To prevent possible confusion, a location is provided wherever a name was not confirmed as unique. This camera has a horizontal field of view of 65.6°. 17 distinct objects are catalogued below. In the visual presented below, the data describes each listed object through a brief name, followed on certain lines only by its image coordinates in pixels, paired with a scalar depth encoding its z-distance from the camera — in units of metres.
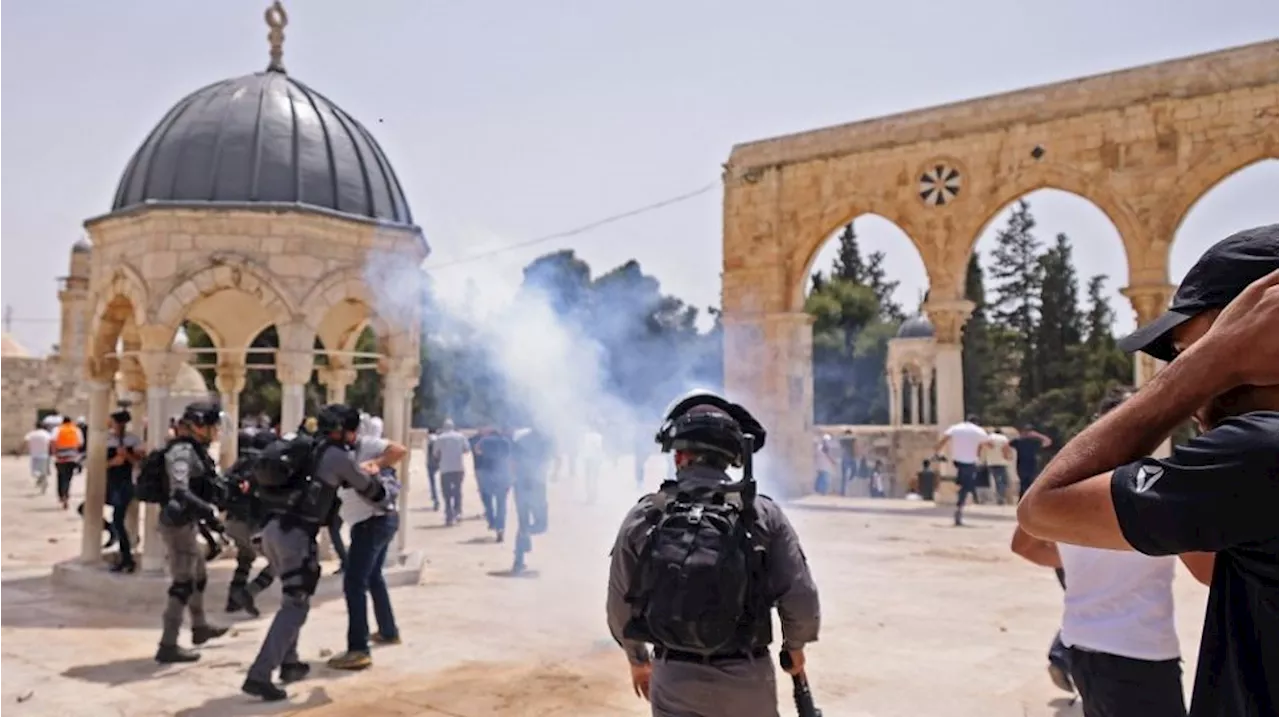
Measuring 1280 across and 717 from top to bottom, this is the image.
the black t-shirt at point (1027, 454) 15.18
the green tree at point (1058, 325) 41.47
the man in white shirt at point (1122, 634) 3.02
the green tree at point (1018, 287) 47.56
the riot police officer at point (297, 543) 5.55
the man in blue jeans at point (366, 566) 6.28
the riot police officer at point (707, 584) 2.79
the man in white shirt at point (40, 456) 20.50
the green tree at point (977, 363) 44.38
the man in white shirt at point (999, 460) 17.06
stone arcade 15.83
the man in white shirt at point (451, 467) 15.01
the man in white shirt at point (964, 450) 14.53
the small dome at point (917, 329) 34.91
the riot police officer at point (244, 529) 6.89
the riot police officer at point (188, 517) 6.40
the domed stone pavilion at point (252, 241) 8.71
